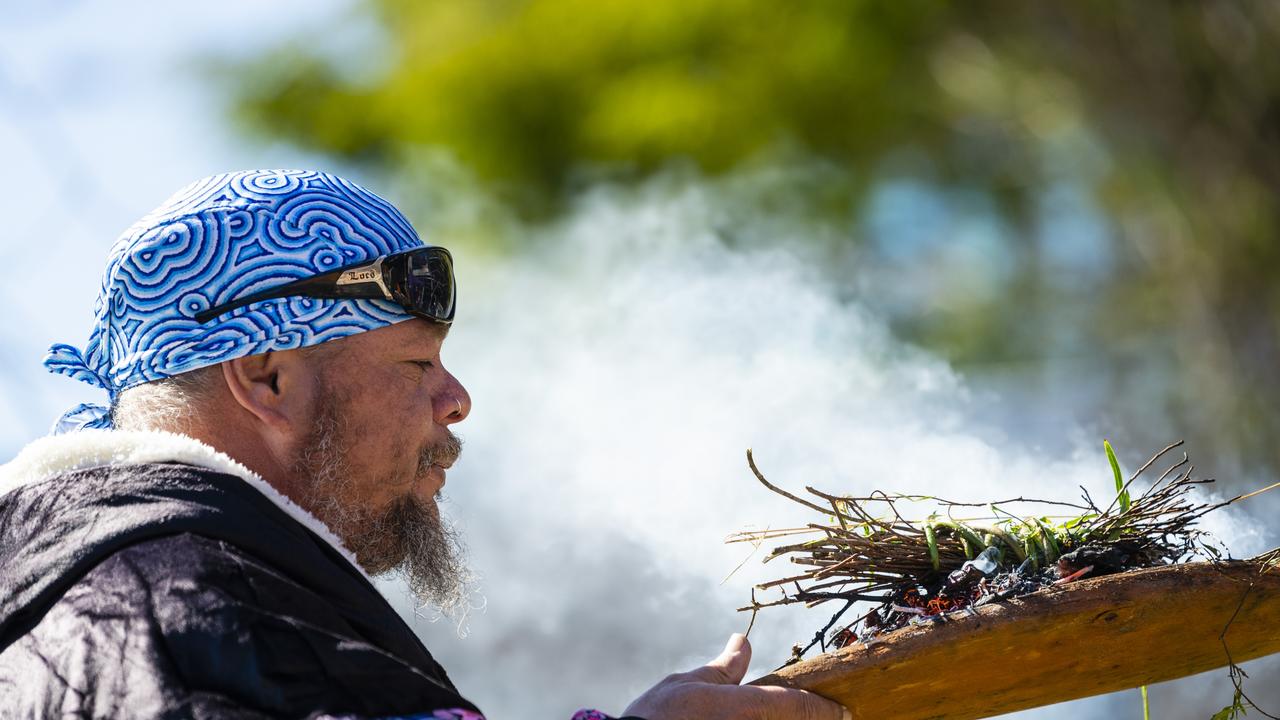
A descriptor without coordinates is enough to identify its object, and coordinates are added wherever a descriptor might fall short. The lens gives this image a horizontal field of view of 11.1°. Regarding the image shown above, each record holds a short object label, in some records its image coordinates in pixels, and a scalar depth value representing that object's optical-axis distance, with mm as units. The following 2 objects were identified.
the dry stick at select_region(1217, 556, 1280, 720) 3893
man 3767
